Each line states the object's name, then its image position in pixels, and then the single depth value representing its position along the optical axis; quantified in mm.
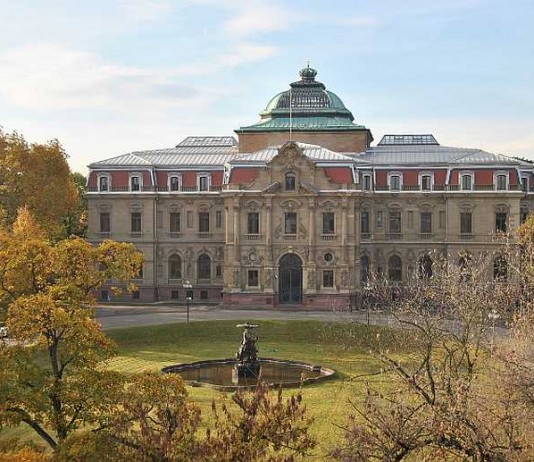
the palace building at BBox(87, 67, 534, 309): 60219
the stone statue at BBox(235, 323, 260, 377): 35625
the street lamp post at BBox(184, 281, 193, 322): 66312
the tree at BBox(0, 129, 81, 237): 54031
